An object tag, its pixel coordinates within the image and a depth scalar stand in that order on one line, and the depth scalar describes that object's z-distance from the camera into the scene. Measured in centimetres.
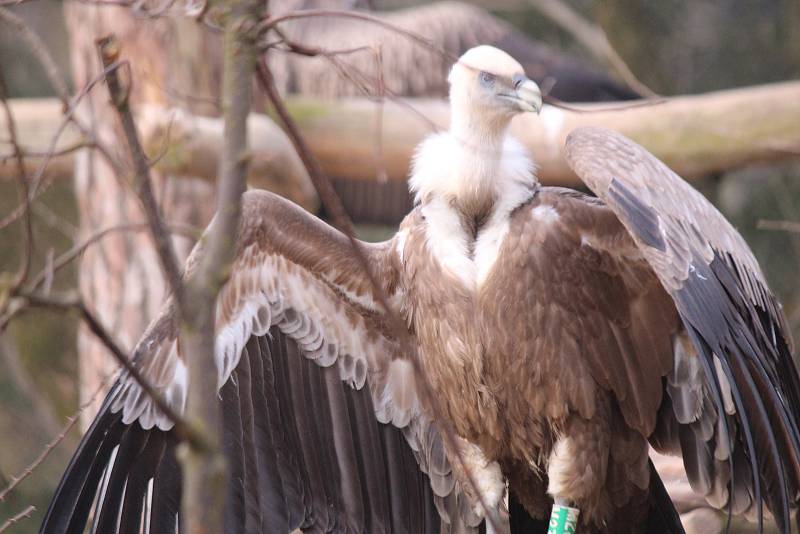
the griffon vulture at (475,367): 1309
